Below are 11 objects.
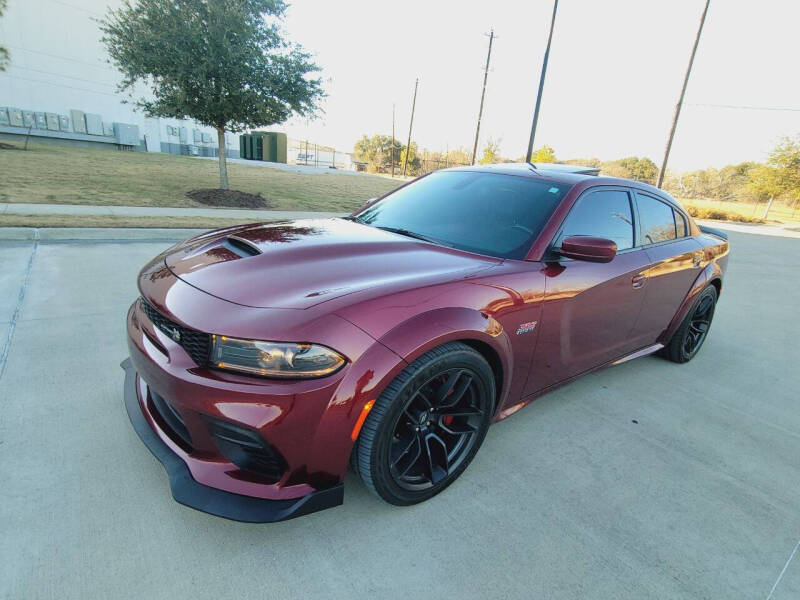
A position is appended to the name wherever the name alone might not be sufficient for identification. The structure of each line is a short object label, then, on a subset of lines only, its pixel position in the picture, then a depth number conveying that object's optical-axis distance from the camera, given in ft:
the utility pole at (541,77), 55.52
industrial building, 99.96
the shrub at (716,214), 81.10
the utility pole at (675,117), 60.49
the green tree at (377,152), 198.81
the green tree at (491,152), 157.36
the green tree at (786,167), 91.15
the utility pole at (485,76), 96.81
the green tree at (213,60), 33.63
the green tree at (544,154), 145.44
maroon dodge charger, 5.46
